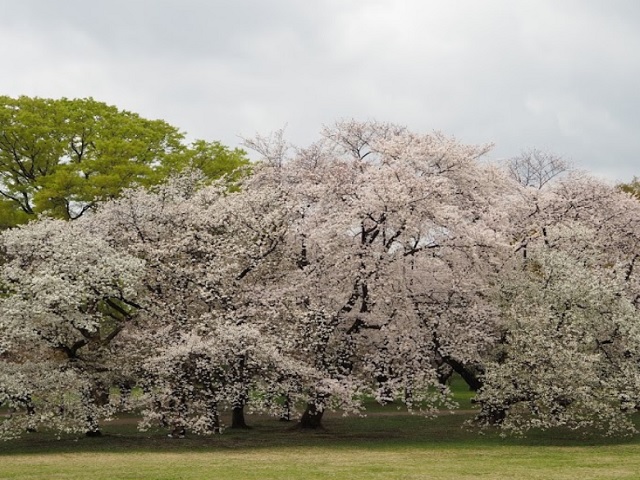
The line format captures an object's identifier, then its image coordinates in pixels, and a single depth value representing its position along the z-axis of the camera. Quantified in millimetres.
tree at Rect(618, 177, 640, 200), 53688
